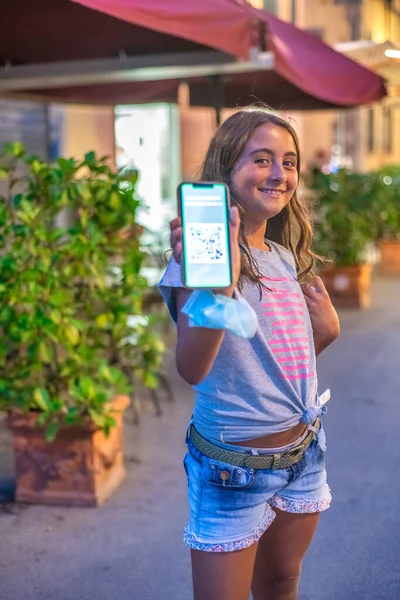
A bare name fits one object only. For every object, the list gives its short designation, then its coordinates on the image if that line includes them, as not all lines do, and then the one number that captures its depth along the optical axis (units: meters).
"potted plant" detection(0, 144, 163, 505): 3.96
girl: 2.07
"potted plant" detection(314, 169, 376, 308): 9.95
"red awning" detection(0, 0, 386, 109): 4.30
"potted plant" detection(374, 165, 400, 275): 12.17
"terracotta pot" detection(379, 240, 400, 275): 13.04
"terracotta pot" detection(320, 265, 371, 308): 9.94
